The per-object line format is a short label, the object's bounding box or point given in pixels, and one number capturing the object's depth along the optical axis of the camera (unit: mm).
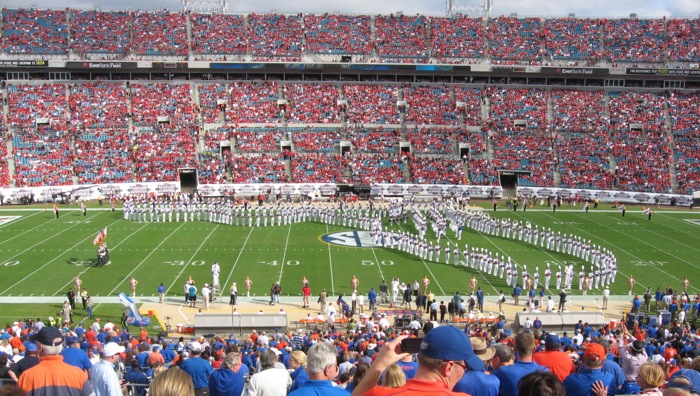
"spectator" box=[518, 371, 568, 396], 3209
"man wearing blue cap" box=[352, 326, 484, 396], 3012
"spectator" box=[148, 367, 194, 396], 3303
